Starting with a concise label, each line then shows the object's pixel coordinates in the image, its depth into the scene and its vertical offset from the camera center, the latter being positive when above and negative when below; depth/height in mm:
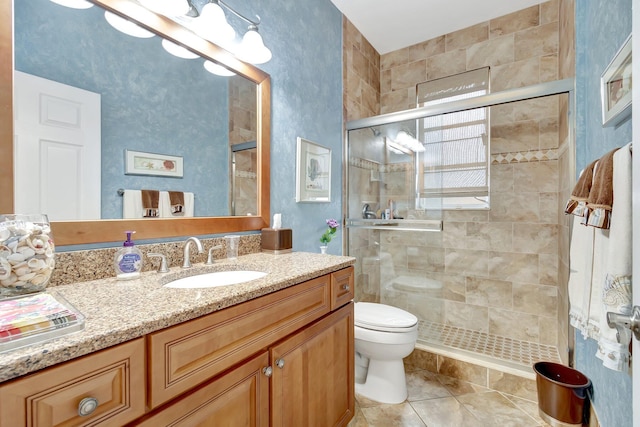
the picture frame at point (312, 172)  1952 +267
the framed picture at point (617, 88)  891 +421
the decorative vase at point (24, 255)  740 -123
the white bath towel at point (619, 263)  776 -133
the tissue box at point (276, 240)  1620 -167
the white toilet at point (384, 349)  1766 -842
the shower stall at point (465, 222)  2285 -91
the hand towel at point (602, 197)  861 +48
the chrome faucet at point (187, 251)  1244 -175
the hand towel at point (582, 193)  994 +70
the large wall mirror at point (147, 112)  917 +416
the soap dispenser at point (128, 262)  1024 -186
